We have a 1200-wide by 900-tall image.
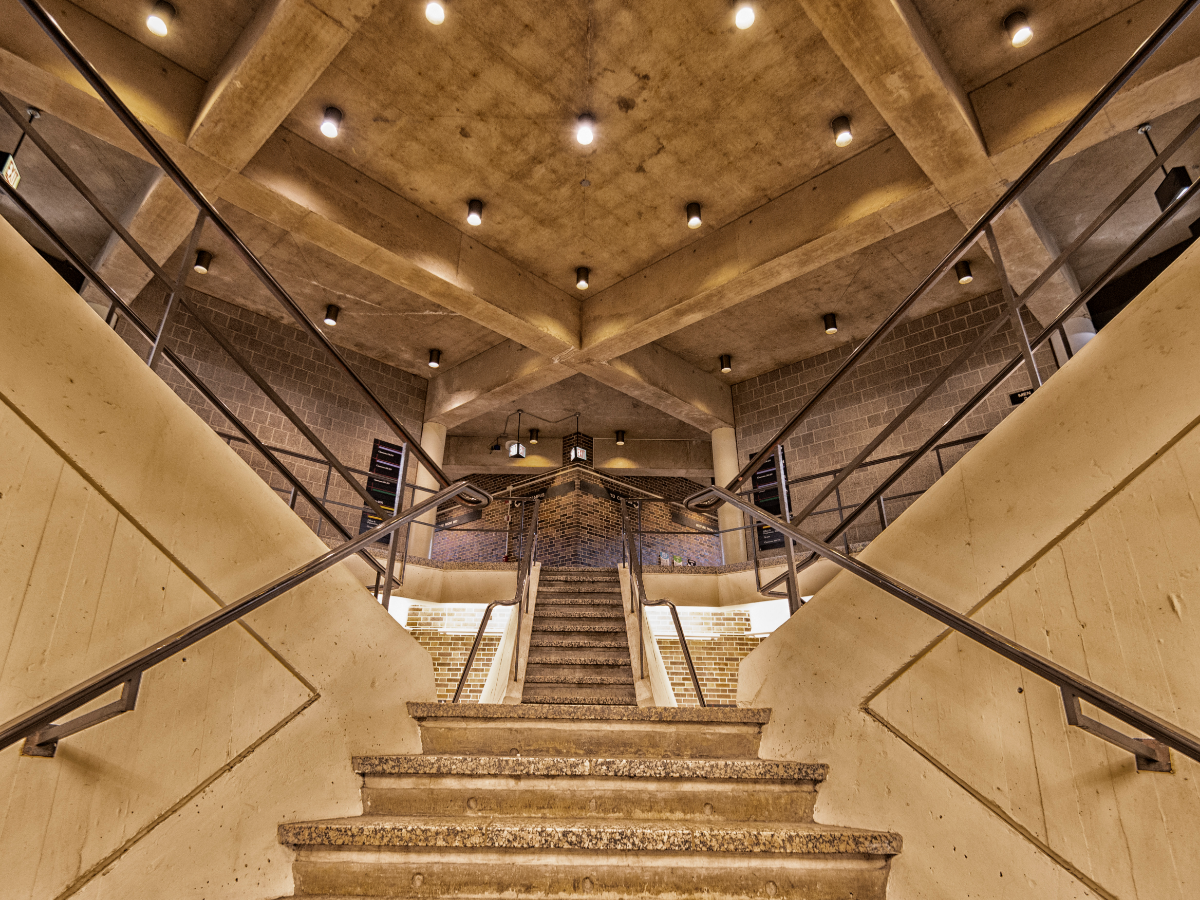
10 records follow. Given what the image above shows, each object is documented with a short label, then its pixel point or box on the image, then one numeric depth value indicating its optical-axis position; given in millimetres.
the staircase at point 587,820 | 1611
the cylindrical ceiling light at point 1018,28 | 4316
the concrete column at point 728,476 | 8703
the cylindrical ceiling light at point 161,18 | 4258
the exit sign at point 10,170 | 4781
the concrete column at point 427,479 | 8109
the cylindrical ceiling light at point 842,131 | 5062
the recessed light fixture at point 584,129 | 5059
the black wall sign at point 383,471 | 9133
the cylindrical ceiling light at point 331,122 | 4984
